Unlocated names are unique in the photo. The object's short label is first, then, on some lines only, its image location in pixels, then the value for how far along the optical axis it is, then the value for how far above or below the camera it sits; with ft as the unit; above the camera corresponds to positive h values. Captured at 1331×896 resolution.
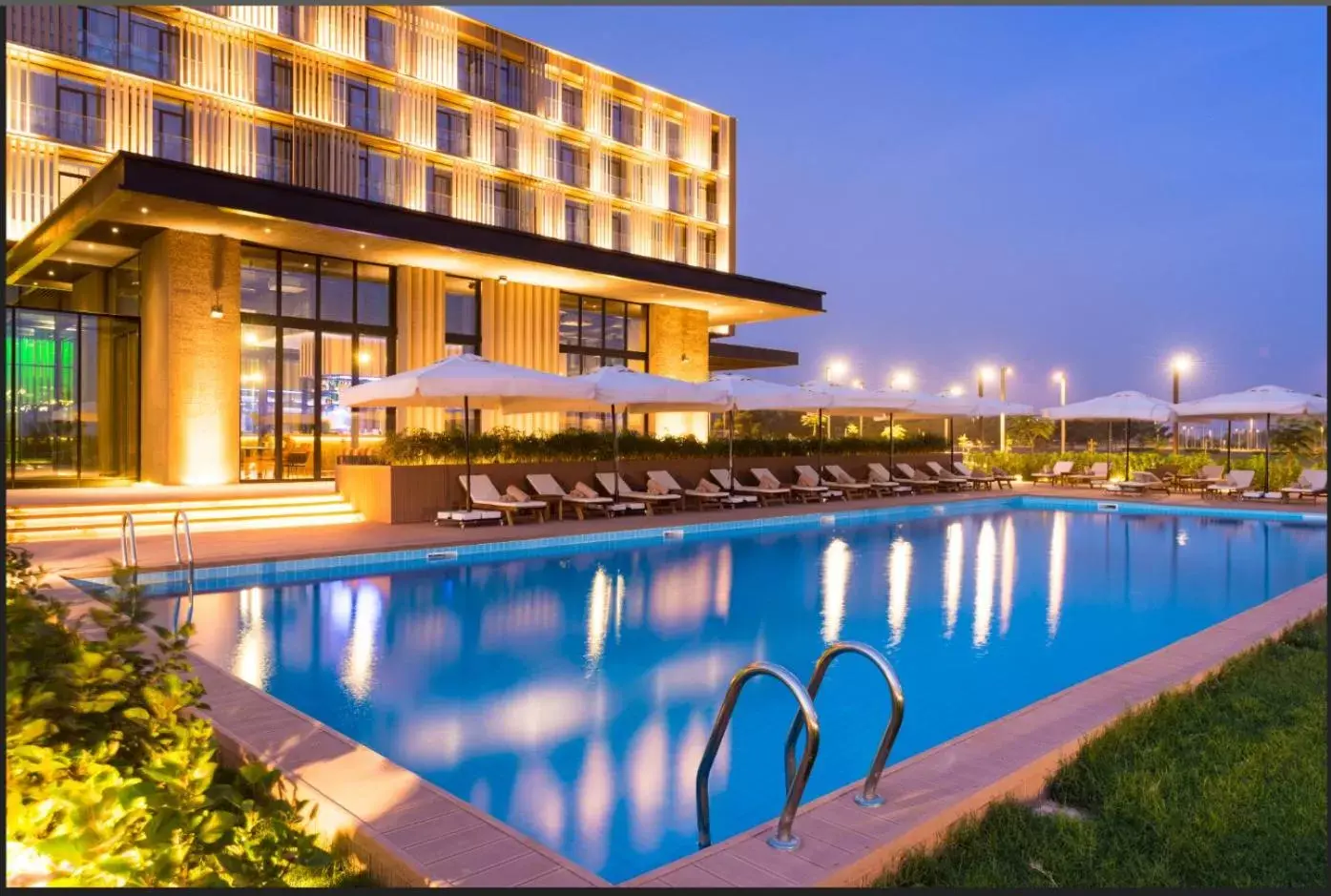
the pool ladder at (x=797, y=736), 9.74 -3.75
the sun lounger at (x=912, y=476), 69.00 -2.98
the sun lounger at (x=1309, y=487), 59.88 -3.25
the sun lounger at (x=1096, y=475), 74.84 -3.03
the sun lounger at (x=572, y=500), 46.85 -3.44
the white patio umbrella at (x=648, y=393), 46.60 +2.69
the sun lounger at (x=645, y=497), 50.26 -3.50
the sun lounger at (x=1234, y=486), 64.75 -3.38
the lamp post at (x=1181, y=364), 91.15 +8.54
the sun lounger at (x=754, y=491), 55.98 -3.48
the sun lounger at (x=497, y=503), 43.60 -3.38
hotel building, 50.39 +12.48
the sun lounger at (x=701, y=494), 53.47 -3.52
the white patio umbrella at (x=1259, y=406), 63.87 +2.93
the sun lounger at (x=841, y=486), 61.46 -3.35
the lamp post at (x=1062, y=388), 99.05 +6.33
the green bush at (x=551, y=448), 45.98 -0.56
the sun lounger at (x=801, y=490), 58.90 -3.50
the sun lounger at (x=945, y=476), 71.05 -3.05
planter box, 44.16 -2.60
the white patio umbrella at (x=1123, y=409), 68.80 +2.70
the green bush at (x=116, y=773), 7.32 -3.16
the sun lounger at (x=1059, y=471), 77.82 -2.80
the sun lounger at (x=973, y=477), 72.33 -3.15
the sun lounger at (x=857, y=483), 63.17 -3.28
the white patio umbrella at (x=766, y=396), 55.47 +2.92
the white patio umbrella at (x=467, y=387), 40.88 +2.53
